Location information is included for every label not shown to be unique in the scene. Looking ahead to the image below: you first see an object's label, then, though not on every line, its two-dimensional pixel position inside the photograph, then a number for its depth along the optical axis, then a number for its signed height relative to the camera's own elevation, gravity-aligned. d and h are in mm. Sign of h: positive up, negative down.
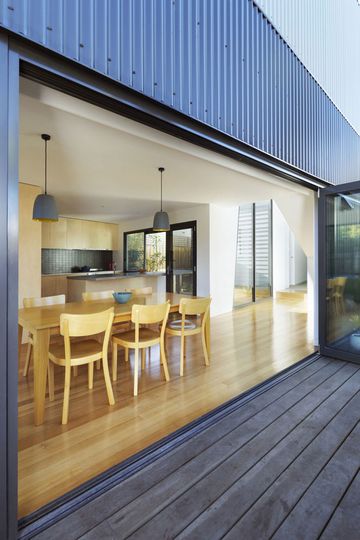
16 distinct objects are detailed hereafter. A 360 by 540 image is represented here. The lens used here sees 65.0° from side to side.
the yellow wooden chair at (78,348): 2232 -670
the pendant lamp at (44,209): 2932 +669
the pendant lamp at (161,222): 4000 +725
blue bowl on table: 3366 -286
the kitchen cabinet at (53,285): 6336 -271
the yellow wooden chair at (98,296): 3674 -301
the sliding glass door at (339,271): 3506 +25
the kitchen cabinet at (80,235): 7059 +1047
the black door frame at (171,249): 6310 +561
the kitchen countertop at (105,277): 5181 -71
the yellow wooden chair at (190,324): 3225 -604
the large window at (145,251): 7313 +614
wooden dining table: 2199 -413
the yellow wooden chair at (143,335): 2750 -666
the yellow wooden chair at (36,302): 3023 -338
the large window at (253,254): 7637 +534
